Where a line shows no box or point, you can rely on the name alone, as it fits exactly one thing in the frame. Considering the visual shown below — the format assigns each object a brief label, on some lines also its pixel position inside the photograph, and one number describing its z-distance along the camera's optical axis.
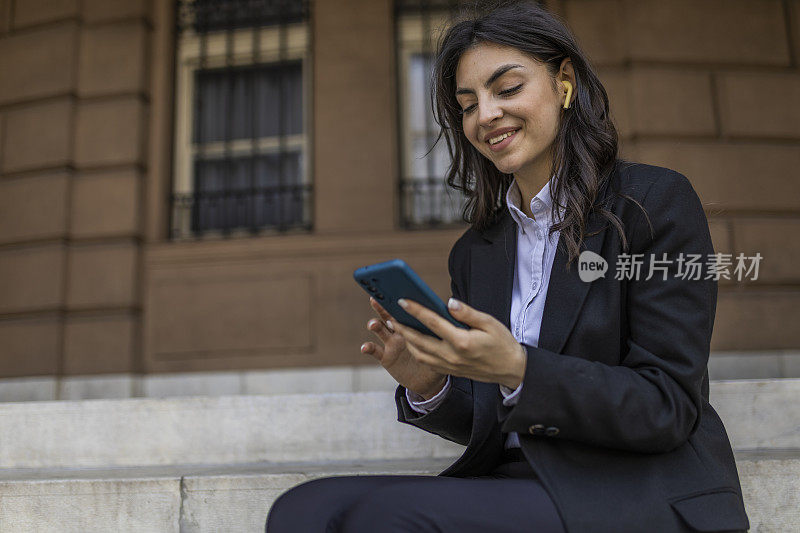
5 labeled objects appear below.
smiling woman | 1.28
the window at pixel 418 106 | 5.89
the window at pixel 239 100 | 6.23
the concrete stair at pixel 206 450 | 2.45
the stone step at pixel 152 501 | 2.44
